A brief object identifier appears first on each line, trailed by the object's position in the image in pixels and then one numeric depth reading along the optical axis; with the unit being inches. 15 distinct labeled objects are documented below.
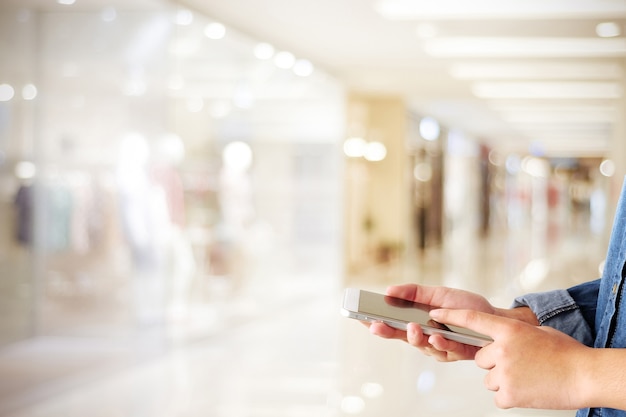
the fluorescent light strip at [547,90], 549.0
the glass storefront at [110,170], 299.1
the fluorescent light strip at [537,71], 469.7
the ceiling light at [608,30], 366.0
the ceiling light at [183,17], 328.9
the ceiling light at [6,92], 279.3
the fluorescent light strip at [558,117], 753.6
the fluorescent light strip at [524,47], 406.0
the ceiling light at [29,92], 297.0
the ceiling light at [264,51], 411.5
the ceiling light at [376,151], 682.2
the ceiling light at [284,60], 437.7
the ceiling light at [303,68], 464.1
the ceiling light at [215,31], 356.8
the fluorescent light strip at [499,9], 333.1
